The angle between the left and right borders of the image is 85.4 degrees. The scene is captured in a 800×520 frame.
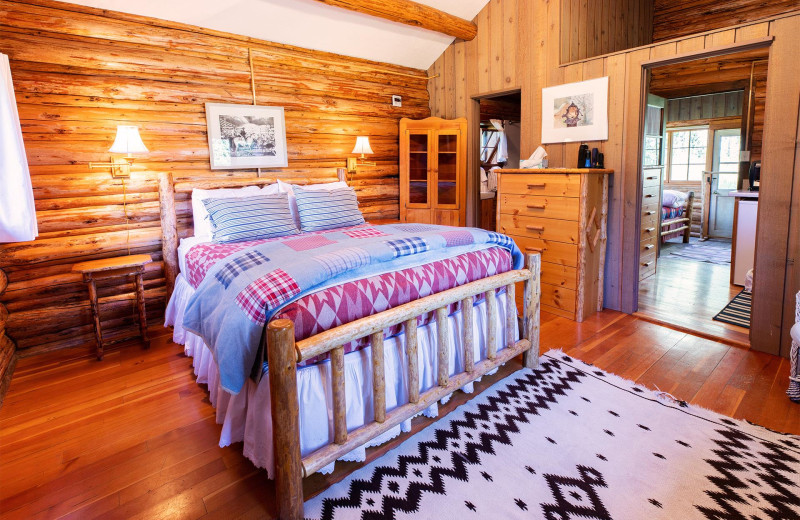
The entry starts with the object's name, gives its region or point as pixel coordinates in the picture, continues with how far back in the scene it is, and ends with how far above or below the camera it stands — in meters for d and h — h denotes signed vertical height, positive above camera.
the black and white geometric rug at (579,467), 1.58 -1.13
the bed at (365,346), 1.52 -0.67
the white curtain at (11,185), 1.82 +0.06
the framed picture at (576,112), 3.57 +0.64
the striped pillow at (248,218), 2.98 -0.17
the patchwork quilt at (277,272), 1.66 -0.34
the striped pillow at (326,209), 3.33 -0.13
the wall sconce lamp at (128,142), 2.97 +0.38
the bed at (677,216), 6.29 -0.47
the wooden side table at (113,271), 2.85 -0.49
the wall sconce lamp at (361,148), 4.41 +0.44
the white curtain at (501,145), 6.16 +0.62
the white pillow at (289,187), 3.53 +0.05
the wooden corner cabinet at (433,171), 4.91 +0.23
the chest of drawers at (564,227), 3.32 -0.31
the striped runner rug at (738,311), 3.30 -1.02
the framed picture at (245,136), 3.63 +0.51
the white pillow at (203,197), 3.27 -0.03
